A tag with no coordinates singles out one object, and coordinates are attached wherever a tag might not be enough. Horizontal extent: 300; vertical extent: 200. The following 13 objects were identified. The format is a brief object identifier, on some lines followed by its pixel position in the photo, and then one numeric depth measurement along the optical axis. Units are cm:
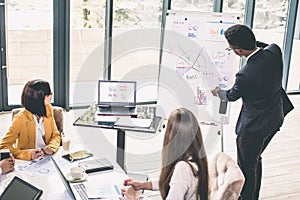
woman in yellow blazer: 280
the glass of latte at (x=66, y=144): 276
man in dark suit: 309
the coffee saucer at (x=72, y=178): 230
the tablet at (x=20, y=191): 197
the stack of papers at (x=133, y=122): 325
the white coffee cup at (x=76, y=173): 232
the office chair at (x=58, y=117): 313
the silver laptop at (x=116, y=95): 355
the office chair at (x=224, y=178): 210
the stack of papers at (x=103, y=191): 217
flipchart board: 469
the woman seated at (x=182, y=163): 210
